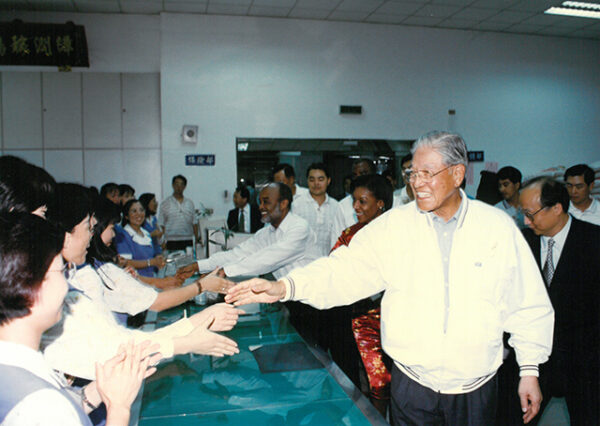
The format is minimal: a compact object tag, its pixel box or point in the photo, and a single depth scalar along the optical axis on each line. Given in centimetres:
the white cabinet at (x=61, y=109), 673
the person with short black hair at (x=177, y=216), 638
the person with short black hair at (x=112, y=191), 502
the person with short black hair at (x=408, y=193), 366
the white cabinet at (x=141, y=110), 694
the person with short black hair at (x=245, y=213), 569
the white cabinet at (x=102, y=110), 683
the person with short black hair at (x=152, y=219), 519
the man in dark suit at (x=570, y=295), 196
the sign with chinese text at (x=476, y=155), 769
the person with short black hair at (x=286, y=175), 452
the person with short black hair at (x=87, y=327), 134
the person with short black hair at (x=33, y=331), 78
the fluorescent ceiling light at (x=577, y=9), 661
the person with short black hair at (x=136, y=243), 363
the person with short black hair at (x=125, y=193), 543
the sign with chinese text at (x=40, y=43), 623
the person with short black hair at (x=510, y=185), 421
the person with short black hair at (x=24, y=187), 146
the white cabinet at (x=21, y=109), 664
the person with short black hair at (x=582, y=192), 343
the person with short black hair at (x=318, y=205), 444
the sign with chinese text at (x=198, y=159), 669
